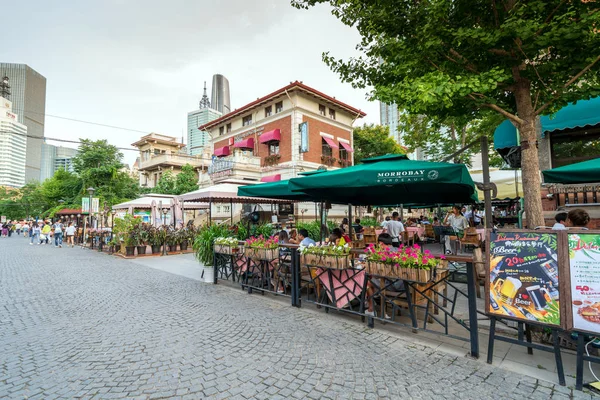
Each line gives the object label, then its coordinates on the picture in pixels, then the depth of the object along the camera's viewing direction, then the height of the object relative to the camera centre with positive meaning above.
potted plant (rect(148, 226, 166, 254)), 14.01 -0.88
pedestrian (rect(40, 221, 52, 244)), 21.89 -1.14
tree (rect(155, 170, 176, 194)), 31.32 +3.90
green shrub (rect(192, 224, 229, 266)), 7.79 -0.69
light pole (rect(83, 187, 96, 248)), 17.58 +0.94
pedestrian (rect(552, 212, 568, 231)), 4.70 -0.01
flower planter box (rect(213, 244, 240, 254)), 6.86 -0.72
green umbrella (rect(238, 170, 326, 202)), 6.87 +0.74
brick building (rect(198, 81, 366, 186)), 22.06 +7.02
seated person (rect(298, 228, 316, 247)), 5.54 -0.43
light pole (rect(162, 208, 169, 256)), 13.96 -1.27
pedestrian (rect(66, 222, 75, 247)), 21.65 -0.87
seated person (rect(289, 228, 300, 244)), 7.01 -0.48
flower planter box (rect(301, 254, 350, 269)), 4.62 -0.70
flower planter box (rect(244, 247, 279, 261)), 5.82 -0.72
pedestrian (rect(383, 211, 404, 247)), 10.14 -0.38
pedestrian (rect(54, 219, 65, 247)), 19.50 -0.99
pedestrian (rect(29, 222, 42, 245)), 23.70 -1.20
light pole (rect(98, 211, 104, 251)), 16.91 -1.23
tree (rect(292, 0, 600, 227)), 3.82 +2.45
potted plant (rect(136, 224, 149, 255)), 13.66 -0.87
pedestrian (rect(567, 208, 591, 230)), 3.99 -0.02
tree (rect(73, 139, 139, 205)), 30.64 +5.51
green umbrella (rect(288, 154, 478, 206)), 3.98 +0.64
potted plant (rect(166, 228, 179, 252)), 14.52 -0.98
